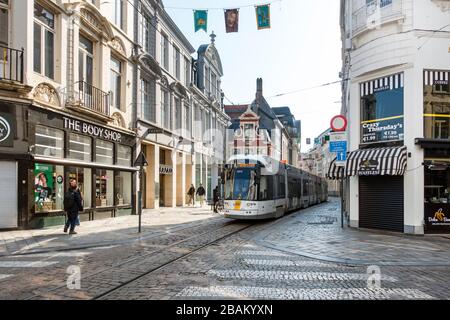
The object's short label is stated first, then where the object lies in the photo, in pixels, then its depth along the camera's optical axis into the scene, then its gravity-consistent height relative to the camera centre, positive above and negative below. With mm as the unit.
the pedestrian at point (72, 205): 13641 -1154
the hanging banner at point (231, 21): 16188 +5905
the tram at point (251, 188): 18094 -804
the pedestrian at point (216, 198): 25344 -1751
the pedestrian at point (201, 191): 28906 -1512
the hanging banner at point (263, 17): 15344 +5764
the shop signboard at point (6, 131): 13938 +1364
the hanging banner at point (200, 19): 16547 +6119
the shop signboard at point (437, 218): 14336 -1692
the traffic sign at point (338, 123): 15911 +1834
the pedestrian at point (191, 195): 30138 -1830
